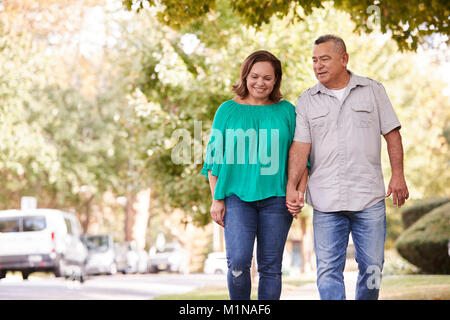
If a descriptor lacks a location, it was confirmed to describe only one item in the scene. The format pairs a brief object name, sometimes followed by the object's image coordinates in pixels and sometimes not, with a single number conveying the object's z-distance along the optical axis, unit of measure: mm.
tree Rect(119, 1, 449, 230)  14008
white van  19109
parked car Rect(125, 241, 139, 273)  31297
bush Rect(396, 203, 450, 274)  15570
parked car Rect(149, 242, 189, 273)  36625
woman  4953
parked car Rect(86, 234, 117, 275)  28016
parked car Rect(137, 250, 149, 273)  32594
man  4934
